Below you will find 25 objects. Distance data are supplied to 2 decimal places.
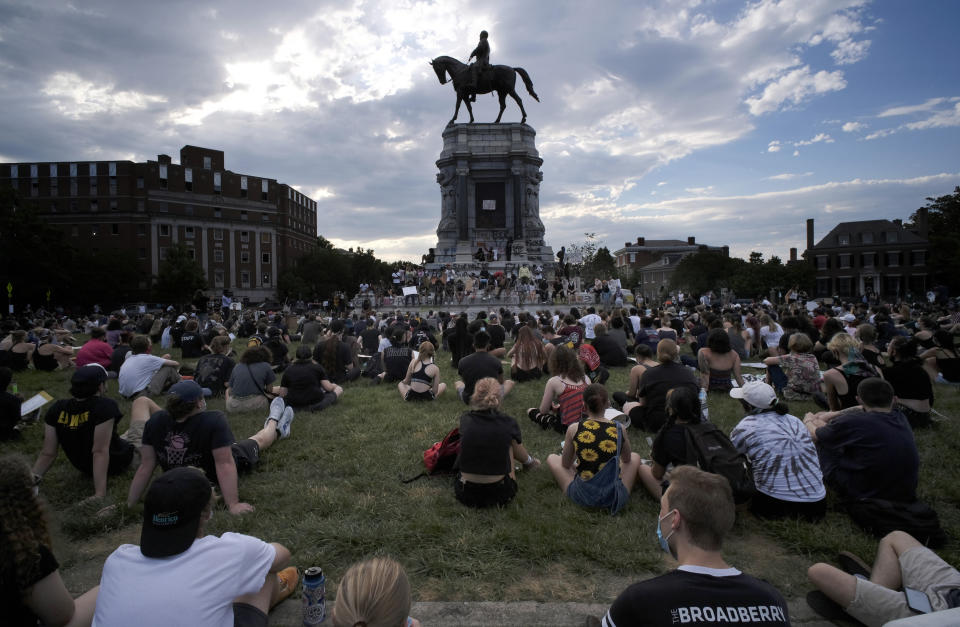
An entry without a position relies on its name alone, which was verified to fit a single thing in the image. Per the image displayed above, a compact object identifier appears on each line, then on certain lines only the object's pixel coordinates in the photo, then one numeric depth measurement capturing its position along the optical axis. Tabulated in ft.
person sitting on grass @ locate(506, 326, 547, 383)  36.83
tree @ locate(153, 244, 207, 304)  193.94
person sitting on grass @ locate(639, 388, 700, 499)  15.93
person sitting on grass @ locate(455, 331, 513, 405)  28.81
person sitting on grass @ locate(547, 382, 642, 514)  17.11
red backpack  20.54
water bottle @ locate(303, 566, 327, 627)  11.31
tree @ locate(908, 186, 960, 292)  176.76
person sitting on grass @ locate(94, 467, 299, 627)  8.64
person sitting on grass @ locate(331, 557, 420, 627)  6.67
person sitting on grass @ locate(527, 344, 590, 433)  23.56
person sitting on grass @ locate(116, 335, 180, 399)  31.19
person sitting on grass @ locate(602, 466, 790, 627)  7.37
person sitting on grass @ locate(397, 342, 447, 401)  33.01
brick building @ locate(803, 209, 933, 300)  228.02
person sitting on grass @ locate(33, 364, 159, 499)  19.04
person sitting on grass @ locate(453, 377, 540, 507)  17.44
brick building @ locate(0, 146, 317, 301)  225.15
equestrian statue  127.25
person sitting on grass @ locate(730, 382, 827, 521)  15.99
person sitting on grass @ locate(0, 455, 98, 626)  8.64
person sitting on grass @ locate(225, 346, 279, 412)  29.01
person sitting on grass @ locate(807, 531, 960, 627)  10.72
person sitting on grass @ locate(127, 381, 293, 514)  17.48
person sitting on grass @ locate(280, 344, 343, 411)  30.50
